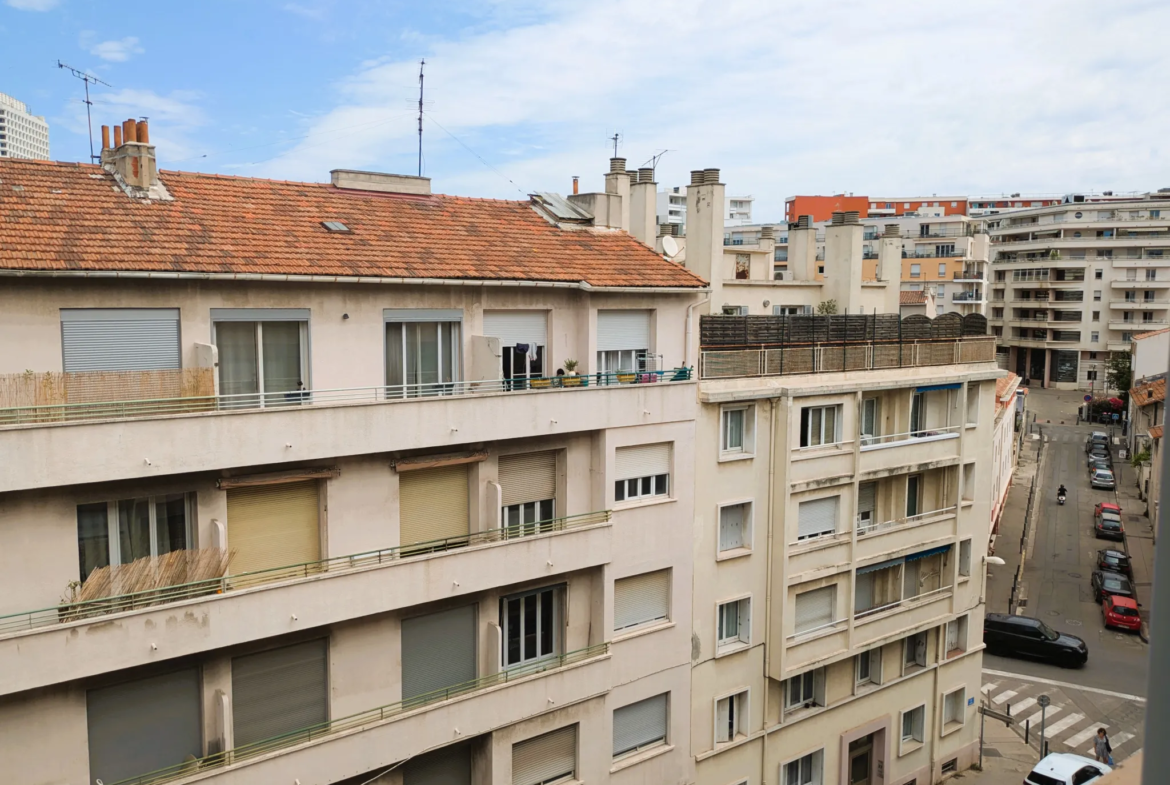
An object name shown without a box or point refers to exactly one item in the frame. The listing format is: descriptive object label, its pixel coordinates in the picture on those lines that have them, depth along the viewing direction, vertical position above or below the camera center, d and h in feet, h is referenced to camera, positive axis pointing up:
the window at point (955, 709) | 98.78 -42.84
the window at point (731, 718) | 78.33 -34.96
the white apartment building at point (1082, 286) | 316.19 +11.09
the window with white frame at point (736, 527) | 77.41 -18.01
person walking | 91.09 -43.33
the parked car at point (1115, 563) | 151.12 -41.16
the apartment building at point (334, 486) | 47.29 -10.62
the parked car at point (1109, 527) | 170.30 -39.57
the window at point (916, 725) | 95.40 -42.94
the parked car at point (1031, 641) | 121.19 -43.99
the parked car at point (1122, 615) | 131.95 -43.38
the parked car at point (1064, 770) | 86.84 -44.07
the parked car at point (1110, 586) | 140.36 -42.11
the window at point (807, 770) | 85.25 -42.86
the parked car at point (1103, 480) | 207.00 -37.36
